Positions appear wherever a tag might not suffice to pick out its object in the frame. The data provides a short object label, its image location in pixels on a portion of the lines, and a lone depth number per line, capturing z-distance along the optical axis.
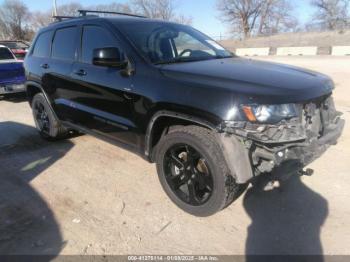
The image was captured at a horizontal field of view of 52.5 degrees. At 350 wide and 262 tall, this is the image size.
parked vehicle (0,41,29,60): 16.75
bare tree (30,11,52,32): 71.44
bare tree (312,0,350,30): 57.91
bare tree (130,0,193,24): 55.75
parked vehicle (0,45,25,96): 9.39
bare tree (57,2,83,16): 59.81
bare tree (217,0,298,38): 62.00
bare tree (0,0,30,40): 68.94
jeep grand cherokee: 2.94
